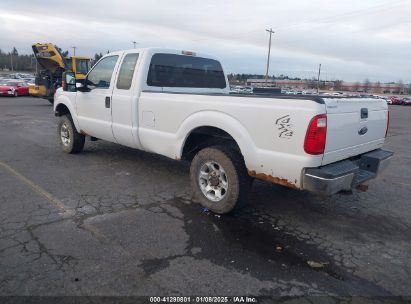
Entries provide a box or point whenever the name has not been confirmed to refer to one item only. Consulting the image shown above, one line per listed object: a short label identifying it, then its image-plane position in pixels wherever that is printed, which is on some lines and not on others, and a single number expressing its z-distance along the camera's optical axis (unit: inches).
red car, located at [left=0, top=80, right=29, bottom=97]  1005.2
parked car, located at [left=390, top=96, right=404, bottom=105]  2024.9
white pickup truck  137.9
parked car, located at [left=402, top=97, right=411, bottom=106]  1984.5
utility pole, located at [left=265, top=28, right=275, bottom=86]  1945.1
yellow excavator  750.5
